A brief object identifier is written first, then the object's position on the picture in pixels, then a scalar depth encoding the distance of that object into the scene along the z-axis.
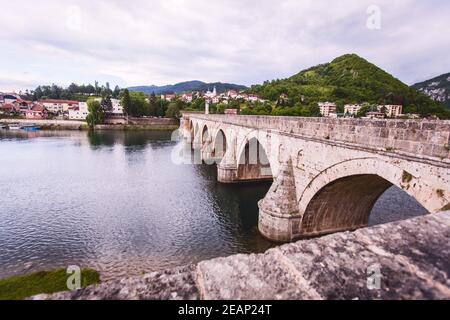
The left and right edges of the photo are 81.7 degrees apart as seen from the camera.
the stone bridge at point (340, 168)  6.91
